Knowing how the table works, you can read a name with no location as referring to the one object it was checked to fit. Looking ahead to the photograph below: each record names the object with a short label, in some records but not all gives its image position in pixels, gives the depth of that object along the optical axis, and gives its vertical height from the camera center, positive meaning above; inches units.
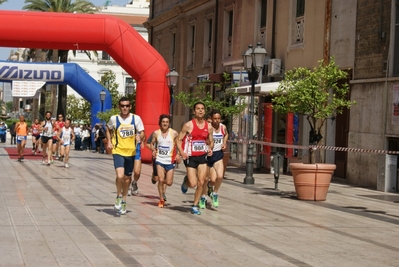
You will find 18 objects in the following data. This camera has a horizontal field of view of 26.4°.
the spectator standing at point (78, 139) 1950.1 -12.6
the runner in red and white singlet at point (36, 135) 1396.4 -5.4
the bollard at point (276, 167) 773.9 -23.4
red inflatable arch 1079.6 +120.4
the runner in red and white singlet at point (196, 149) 540.4 -7.2
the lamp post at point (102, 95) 1665.7 +77.2
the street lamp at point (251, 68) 855.1 +73.9
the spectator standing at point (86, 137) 1921.8 -7.6
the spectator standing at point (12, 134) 2235.5 -8.2
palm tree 2175.2 +332.9
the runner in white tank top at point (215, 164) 578.6 -17.5
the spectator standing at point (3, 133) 2353.3 -7.0
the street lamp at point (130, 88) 1736.0 +98.0
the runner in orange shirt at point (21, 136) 1178.6 -6.9
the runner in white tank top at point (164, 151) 558.6 -9.4
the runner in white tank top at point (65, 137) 1078.9 -5.2
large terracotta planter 663.1 -28.7
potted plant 667.4 +32.3
